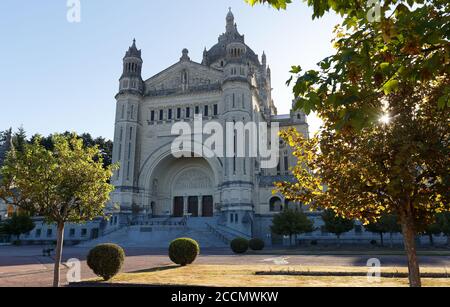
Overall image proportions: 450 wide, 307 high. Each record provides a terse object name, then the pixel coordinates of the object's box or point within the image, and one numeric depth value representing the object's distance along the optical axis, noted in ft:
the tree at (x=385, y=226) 119.96
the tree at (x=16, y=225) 155.84
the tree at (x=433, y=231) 119.55
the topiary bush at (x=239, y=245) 100.01
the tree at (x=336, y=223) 127.75
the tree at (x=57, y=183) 41.88
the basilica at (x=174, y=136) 158.61
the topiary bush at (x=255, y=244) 113.39
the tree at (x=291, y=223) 125.80
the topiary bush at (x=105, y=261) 45.78
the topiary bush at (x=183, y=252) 65.16
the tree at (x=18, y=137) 237.76
